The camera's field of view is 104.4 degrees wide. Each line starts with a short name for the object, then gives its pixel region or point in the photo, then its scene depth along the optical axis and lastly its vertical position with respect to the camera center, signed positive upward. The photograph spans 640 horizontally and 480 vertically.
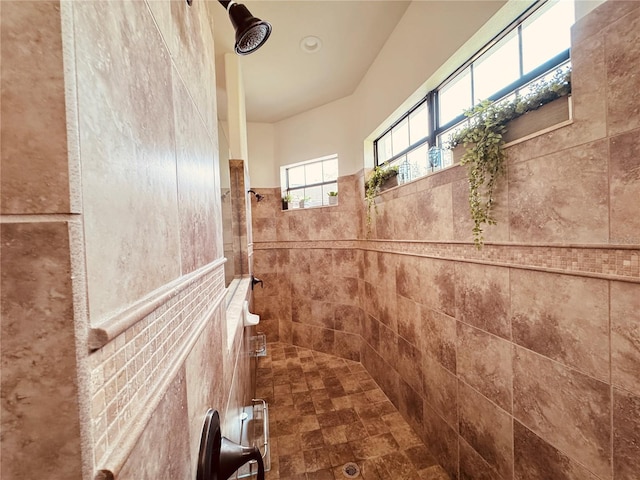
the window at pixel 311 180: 3.35 +0.73
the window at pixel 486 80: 1.14 +0.87
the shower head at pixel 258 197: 3.30 +0.50
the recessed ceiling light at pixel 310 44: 2.12 +1.65
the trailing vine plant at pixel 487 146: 1.12 +0.40
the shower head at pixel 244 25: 0.76 +0.66
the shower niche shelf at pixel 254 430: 1.18 -1.24
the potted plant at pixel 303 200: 3.46 +0.44
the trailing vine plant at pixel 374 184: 2.27 +0.46
